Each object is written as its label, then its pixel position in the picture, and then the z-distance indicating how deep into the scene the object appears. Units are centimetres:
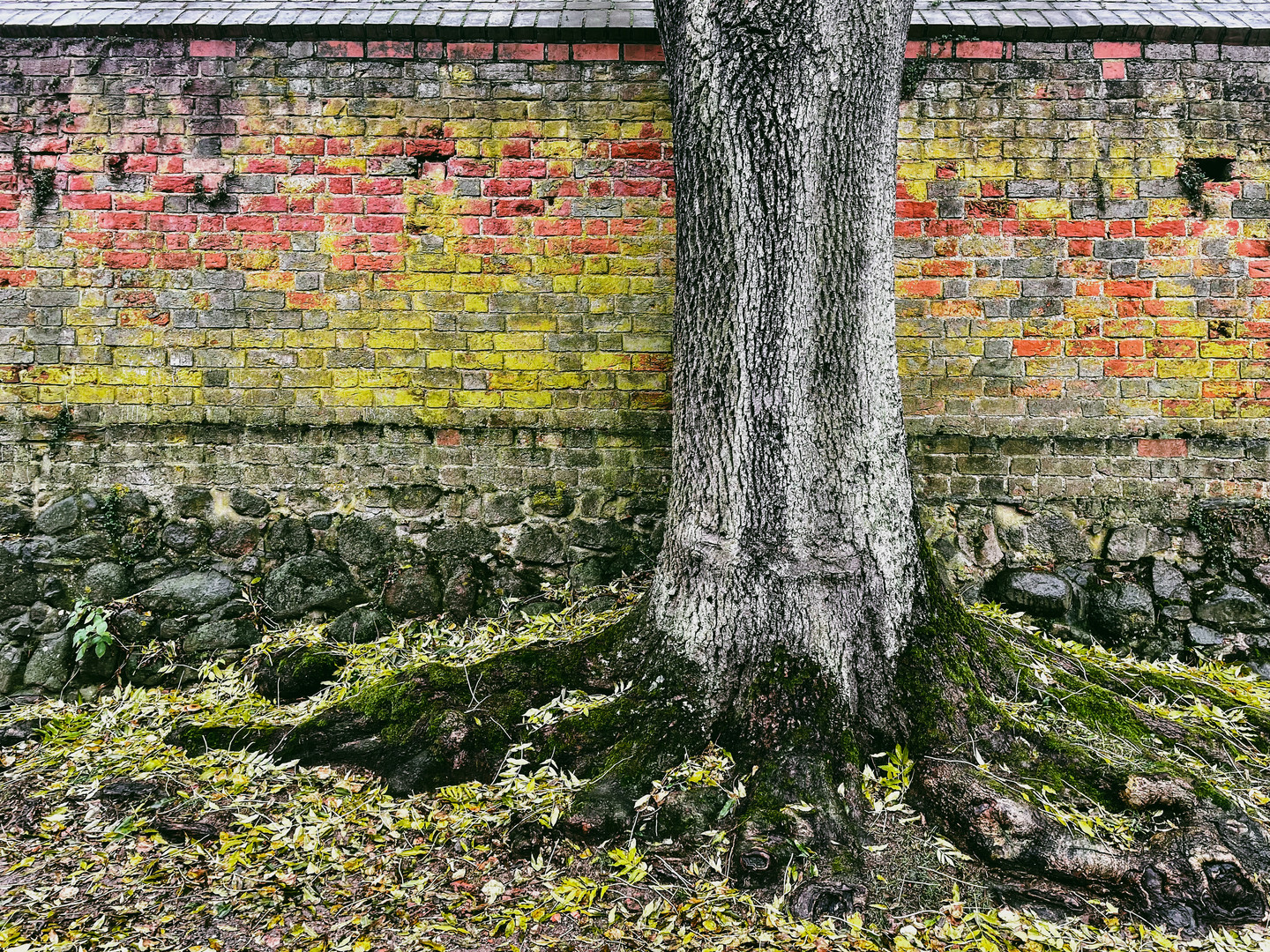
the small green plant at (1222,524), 393
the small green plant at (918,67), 389
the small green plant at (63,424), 397
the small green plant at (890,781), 262
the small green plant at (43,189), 394
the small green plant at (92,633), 381
